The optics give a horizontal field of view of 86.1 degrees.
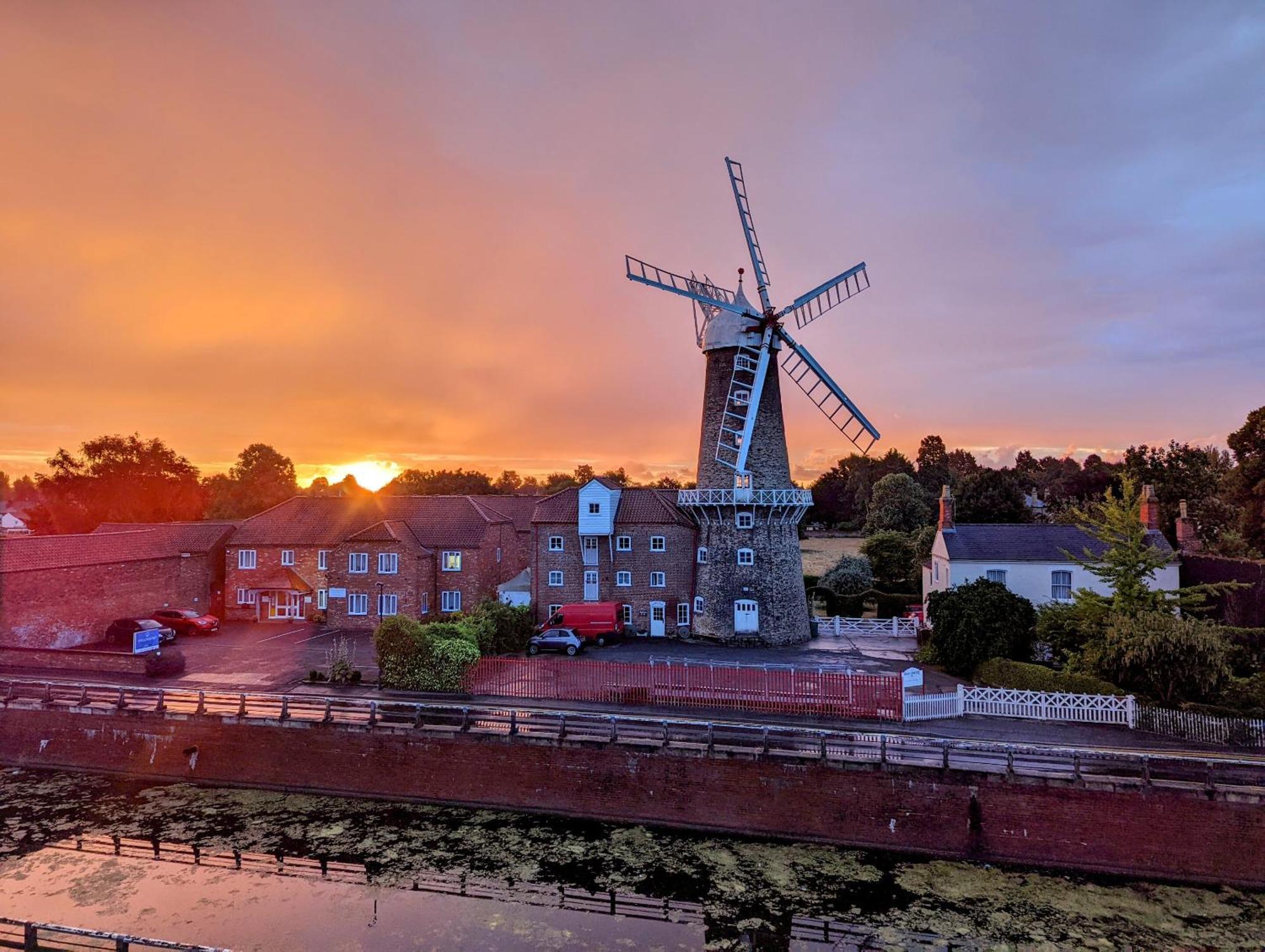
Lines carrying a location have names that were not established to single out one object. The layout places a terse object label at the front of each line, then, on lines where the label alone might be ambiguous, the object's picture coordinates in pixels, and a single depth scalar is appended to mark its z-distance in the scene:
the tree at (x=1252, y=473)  37.41
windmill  32.16
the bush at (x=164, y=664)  25.47
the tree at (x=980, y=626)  25.28
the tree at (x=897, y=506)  70.12
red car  33.53
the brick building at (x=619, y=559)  34.56
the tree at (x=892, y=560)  47.41
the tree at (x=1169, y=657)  19.94
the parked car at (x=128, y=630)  30.73
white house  31.28
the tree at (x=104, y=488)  59.59
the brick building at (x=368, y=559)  34.50
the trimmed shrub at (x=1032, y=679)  21.08
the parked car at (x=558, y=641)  29.50
